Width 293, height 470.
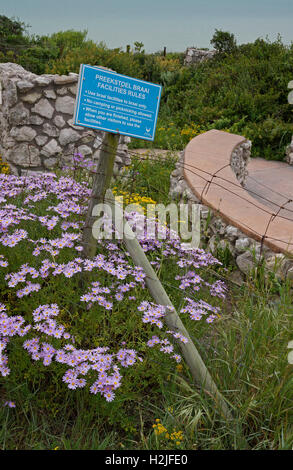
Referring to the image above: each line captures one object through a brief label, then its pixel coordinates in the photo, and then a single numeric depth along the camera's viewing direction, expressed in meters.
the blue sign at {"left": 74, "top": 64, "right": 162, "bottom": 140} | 2.90
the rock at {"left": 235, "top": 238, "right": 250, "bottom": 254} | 4.47
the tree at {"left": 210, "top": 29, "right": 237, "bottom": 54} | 18.30
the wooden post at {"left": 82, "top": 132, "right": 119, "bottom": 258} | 3.13
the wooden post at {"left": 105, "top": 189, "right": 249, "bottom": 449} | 2.57
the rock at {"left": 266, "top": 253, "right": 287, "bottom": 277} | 4.02
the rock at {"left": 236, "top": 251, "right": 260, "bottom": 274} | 4.36
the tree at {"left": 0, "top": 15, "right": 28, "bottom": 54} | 18.44
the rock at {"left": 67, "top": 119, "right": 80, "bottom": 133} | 7.39
